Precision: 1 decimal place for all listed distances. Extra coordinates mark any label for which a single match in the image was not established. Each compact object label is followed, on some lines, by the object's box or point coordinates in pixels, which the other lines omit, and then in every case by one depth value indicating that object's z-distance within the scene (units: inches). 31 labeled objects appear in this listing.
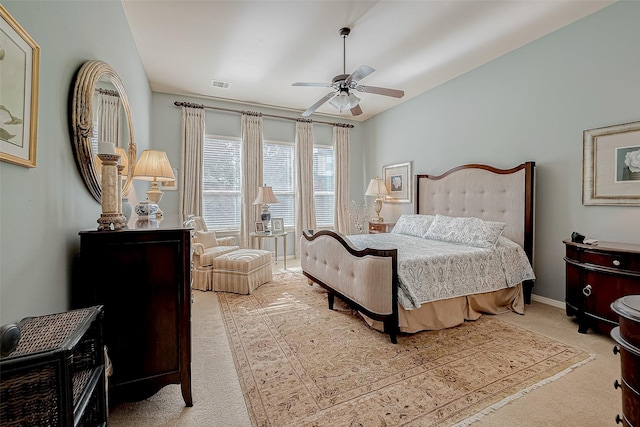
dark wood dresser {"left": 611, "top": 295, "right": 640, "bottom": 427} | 36.7
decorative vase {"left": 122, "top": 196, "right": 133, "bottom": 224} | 80.4
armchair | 153.8
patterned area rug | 64.9
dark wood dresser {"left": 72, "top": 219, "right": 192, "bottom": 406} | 59.3
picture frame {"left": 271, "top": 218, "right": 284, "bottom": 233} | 206.8
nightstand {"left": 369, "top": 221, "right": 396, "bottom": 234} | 209.0
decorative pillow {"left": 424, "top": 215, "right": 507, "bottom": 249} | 124.6
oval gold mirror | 62.5
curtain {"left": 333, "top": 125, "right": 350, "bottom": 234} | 247.2
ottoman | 146.6
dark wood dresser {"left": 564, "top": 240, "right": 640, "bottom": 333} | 89.5
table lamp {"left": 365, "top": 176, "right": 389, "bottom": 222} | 214.5
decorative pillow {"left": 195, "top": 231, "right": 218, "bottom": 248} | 168.7
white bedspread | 100.2
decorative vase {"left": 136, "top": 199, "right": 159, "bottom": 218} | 83.5
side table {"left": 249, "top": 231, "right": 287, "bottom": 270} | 192.9
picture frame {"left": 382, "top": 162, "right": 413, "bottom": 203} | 211.0
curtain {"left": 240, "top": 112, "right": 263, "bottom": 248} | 211.5
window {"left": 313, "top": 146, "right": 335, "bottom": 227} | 245.3
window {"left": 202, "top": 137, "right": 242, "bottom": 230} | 207.0
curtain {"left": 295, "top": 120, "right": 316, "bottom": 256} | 231.3
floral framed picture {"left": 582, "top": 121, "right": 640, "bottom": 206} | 104.0
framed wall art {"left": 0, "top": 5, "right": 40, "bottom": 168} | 38.9
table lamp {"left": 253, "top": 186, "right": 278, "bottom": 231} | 194.5
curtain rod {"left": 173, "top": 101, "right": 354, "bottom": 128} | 194.7
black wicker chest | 29.7
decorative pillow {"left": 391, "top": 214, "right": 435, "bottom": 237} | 162.1
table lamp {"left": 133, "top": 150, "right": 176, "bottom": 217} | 97.6
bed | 96.7
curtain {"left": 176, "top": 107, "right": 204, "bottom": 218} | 194.9
